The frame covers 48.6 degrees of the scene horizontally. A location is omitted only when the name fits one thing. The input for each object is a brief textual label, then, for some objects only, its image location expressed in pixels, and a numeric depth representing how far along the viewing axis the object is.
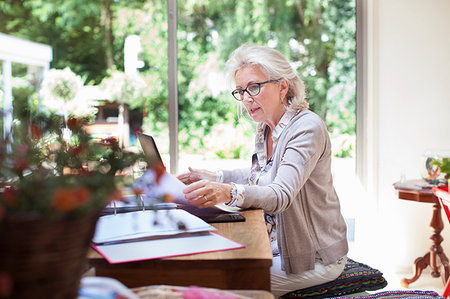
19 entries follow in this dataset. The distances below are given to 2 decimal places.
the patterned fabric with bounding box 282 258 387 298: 1.70
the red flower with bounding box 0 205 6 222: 0.49
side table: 3.01
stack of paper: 1.10
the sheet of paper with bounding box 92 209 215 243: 1.22
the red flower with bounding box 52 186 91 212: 0.51
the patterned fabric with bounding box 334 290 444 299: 1.38
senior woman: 1.58
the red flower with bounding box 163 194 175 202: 0.67
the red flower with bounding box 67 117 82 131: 0.79
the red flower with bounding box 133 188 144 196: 0.70
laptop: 1.48
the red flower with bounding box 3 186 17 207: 0.53
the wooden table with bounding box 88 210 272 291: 1.05
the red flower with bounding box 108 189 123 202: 0.60
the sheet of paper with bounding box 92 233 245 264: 1.07
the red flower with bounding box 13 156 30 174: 0.65
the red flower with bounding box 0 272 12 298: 0.47
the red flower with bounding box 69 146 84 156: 0.79
